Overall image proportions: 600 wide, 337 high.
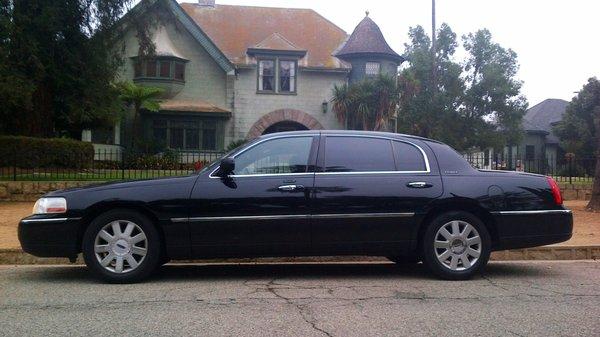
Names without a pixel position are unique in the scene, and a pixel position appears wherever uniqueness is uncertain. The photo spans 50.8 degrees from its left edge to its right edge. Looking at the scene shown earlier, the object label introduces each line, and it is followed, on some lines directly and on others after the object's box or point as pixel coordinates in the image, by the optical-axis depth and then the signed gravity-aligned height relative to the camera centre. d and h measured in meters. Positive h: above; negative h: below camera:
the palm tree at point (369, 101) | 25.86 +2.99
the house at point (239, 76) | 26.61 +4.17
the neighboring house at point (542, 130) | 41.00 +2.95
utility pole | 28.17 +5.61
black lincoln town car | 6.37 -0.40
